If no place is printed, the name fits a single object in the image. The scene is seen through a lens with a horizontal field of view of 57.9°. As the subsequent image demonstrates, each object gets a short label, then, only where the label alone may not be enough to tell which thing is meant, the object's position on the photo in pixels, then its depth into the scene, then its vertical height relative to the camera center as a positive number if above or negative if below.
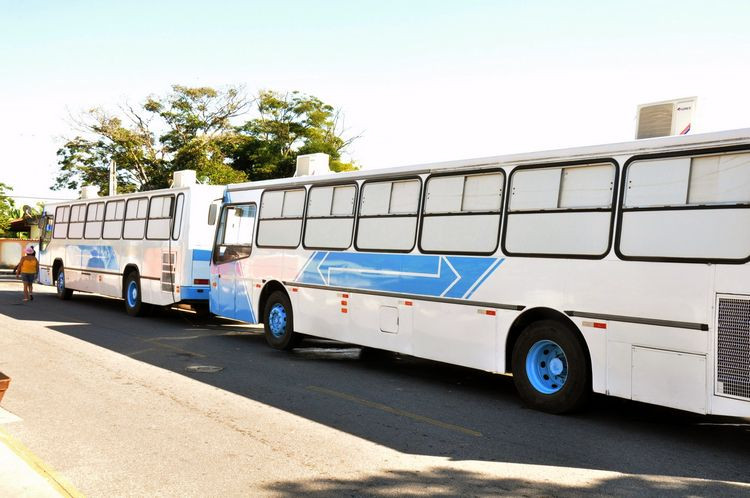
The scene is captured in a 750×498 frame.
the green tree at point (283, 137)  48.06 +10.23
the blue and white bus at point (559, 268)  6.21 +0.33
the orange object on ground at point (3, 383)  5.85 -1.21
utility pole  36.34 +4.01
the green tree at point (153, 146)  40.91 +6.70
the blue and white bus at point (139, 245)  15.16 +0.27
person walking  19.95 -0.68
